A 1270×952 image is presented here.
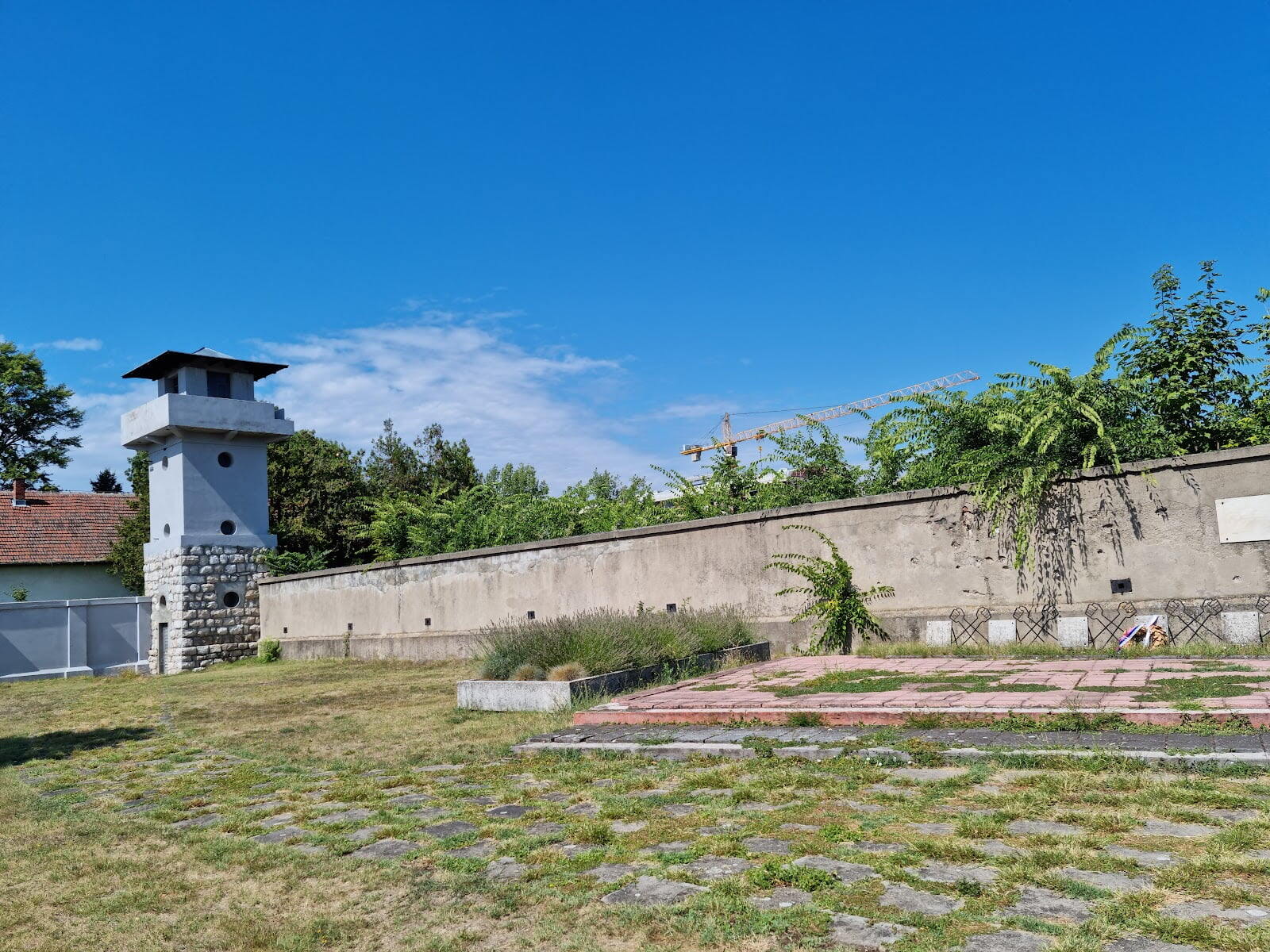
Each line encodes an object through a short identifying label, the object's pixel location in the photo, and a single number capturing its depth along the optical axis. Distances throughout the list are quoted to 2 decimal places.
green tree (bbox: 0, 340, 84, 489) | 39.41
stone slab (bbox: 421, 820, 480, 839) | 5.11
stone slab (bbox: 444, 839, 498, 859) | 4.67
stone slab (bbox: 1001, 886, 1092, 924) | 3.37
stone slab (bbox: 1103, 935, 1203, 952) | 3.07
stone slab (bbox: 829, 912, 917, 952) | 3.28
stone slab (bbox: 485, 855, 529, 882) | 4.31
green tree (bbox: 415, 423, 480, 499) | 39.34
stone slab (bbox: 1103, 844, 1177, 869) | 3.81
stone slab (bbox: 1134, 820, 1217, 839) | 4.13
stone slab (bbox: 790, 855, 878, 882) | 3.94
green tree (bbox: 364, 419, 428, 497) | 38.41
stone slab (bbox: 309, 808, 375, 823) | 5.63
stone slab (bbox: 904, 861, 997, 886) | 3.81
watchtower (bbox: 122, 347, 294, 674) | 26.81
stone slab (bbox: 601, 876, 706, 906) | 3.86
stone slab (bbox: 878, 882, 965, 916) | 3.53
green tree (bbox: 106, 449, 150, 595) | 35.78
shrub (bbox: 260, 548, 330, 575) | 27.94
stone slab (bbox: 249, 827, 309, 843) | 5.32
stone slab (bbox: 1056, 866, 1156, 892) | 3.58
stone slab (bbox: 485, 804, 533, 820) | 5.39
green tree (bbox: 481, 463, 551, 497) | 41.44
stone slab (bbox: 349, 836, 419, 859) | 4.81
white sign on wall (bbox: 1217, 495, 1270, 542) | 10.17
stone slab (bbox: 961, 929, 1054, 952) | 3.15
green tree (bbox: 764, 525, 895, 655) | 12.91
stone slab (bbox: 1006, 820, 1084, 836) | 4.28
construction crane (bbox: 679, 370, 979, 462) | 93.06
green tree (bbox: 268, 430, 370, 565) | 32.50
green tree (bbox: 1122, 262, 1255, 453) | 12.38
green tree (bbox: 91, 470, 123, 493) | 60.78
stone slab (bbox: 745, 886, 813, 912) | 3.68
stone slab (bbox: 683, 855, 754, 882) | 4.10
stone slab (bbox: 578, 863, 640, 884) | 4.19
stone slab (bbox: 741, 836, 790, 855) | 4.36
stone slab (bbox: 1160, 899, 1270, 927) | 3.22
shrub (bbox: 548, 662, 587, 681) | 9.92
